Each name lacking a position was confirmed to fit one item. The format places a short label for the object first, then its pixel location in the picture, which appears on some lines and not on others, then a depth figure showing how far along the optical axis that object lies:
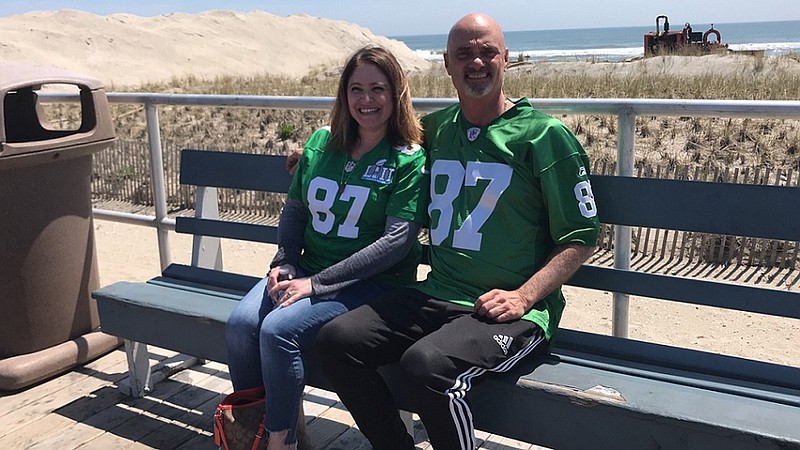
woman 2.57
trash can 3.49
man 2.35
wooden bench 2.08
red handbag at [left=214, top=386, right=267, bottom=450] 2.59
